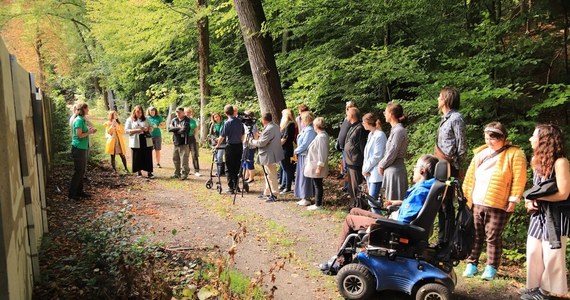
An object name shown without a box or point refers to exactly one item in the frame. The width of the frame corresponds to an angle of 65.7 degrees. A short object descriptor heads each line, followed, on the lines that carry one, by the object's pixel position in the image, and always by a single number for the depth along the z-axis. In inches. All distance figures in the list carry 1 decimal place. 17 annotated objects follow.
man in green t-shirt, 446.0
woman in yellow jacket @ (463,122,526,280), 189.6
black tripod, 354.3
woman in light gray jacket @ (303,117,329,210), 313.4
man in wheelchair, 179.8
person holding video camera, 354.9
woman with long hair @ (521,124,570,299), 168.9
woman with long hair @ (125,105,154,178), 430.6
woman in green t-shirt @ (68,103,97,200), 326.0
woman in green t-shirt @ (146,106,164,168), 468.4
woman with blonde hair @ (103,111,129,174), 452.8
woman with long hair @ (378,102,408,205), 248.8
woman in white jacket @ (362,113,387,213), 267.6
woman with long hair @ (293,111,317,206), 334.3
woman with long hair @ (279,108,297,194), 361.7
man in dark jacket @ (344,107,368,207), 299.9
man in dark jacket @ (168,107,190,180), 434.3
